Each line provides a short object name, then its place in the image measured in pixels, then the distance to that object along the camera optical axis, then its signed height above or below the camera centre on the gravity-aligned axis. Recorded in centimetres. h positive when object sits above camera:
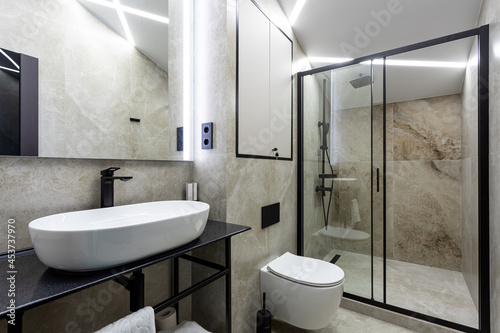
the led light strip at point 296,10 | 189 +134
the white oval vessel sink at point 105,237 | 63 -23
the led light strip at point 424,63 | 198 +92
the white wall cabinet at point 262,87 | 150 +60
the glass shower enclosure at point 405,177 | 166 -10
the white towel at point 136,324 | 73 -51
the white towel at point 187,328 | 111 -80
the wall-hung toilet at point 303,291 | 136 -78
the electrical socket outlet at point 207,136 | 143 +19
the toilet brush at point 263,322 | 143 -98
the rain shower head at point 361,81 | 194 +73
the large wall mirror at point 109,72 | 94 +47
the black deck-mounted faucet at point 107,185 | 104 -9
